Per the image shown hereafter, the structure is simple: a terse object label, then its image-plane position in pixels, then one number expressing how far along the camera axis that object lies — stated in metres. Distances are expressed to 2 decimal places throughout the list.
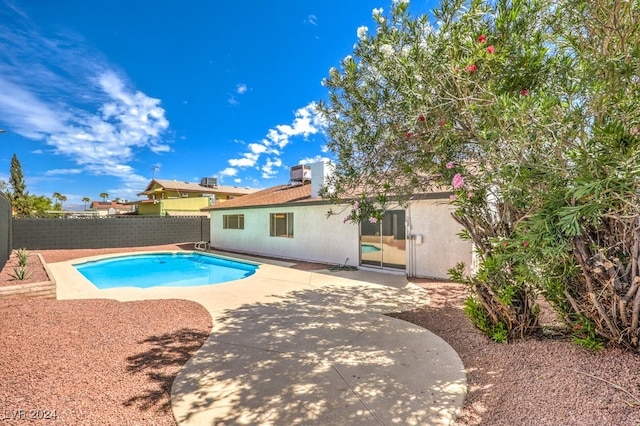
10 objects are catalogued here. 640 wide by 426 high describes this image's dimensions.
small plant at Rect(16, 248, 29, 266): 9.90
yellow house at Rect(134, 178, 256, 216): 31.98
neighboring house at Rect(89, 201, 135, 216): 53.87
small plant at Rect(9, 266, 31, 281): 7.91
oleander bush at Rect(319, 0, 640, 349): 2.67
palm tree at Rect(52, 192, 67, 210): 65.56
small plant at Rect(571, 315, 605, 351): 3.48
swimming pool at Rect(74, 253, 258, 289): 11.63
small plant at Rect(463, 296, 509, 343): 4.34
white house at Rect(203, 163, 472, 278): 9.59
